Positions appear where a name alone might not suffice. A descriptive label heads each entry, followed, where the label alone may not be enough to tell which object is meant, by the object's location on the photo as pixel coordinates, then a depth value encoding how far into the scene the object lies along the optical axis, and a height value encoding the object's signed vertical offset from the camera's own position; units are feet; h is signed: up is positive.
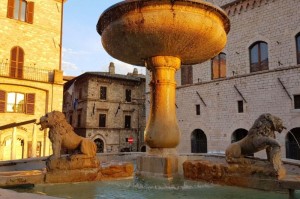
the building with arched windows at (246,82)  51.29 +10.77
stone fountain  15.87 +5.58
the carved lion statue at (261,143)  13.43 -0.43
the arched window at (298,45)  50.96 +15.96
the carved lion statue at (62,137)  15.68 -0.21
